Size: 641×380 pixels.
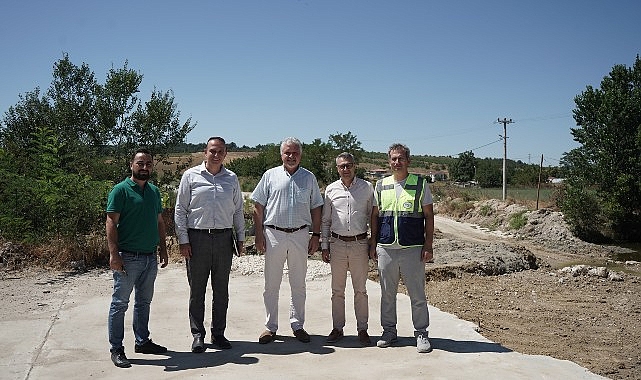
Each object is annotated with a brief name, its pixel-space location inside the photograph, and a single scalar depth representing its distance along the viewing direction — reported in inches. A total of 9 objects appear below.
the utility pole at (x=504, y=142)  1390.7
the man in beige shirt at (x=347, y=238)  195.5
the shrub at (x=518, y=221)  990.3
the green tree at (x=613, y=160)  900.0
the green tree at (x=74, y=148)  364.5
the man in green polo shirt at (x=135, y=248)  170.1
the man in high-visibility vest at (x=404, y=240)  189.3
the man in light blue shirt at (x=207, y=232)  185.8
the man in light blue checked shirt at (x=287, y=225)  193.3
